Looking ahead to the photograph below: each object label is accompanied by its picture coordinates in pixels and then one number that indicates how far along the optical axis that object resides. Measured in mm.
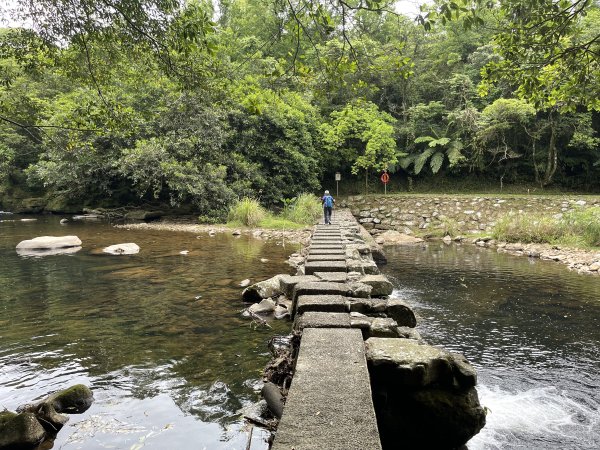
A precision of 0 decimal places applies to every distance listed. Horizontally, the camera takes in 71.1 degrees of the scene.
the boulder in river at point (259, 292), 6859
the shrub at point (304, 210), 18094
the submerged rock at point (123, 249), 11462
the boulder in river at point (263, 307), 6184
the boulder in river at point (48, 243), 12203
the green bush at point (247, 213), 17297
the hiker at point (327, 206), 14344
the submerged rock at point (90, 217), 22144
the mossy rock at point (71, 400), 3562
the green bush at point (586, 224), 12797
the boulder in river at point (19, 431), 2982
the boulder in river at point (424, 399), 2957
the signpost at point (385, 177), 24806
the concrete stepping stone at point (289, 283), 6023
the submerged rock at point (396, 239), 15844
